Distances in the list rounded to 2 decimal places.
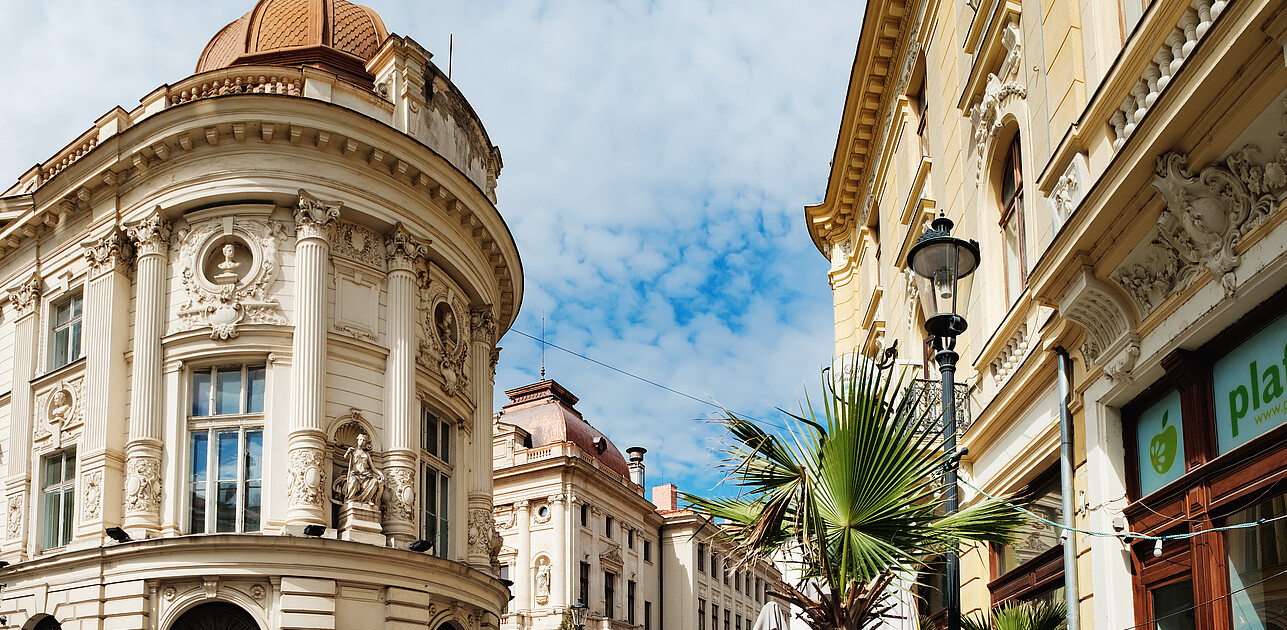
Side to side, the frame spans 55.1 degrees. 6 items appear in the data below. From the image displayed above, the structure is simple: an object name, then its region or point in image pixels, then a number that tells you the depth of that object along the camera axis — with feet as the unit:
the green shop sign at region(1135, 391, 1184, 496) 29.63
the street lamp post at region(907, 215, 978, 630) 31.09
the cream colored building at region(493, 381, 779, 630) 179.73
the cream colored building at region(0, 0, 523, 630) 79.71
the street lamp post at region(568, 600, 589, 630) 132.57
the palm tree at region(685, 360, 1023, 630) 27.25
